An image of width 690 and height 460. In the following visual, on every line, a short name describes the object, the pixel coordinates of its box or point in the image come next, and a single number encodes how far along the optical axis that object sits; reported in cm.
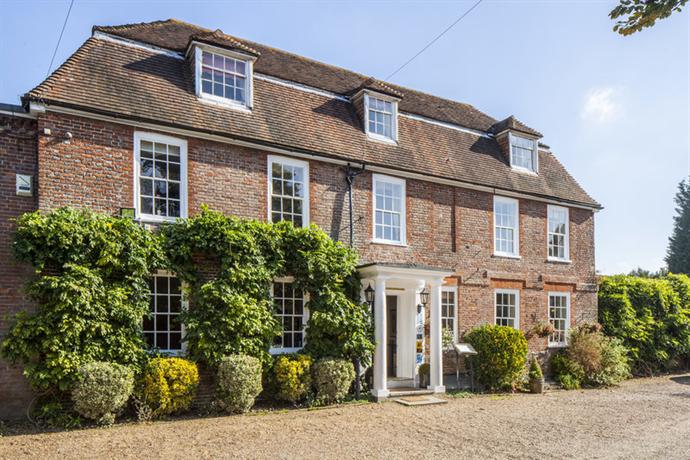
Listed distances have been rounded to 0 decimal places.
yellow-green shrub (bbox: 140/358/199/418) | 1051
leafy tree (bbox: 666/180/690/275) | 4106
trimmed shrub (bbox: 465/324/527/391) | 1532
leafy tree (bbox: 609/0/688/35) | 498
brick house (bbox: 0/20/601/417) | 1093
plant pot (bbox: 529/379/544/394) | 1577
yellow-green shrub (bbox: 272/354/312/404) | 1195
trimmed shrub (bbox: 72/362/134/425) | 964
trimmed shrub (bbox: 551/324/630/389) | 1711
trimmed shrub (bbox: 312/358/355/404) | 1235
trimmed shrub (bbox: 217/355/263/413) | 1112
